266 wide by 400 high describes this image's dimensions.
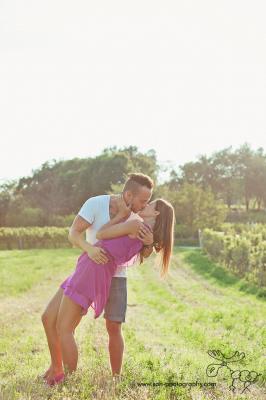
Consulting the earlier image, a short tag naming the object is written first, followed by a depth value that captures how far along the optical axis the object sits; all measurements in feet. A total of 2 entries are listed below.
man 17.26
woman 17.34
